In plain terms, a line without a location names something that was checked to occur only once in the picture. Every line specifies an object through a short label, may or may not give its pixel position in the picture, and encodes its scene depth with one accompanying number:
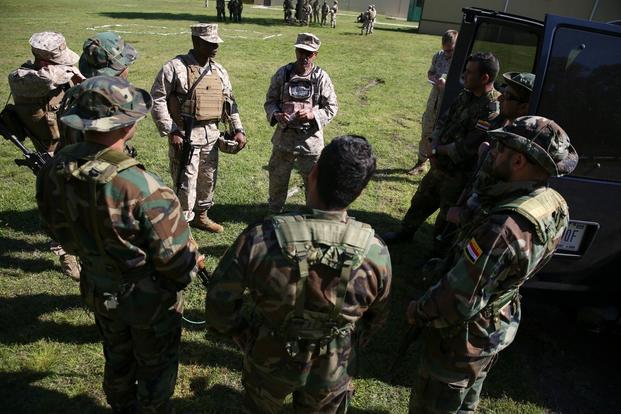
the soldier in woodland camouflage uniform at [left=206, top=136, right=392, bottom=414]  1.72
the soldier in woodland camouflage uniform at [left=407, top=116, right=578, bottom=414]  1.94
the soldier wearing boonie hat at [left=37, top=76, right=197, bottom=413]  2.02
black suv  2.82
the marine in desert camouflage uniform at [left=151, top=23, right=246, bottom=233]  4.05
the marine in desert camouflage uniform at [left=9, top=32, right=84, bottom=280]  3.77
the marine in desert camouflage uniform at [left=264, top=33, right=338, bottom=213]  4.37
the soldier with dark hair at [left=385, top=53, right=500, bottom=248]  3.77
